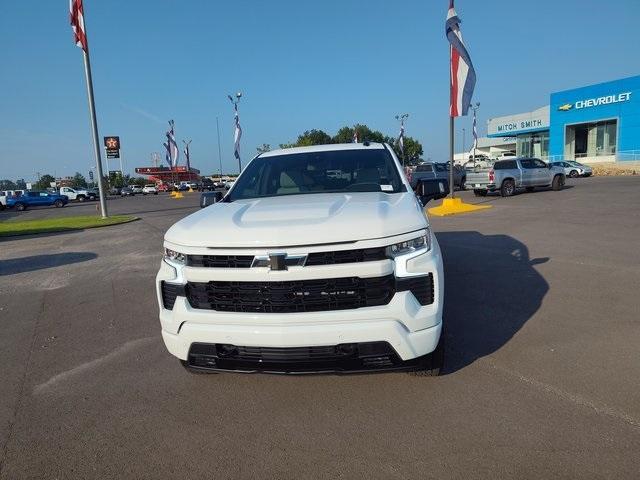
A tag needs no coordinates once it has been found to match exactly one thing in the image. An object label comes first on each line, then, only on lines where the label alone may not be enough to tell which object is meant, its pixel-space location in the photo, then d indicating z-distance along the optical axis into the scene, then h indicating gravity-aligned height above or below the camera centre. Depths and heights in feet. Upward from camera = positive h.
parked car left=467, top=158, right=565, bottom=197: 64.49 -0.98
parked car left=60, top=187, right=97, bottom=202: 166.34 -2.18
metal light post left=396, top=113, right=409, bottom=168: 150.76 +16.43
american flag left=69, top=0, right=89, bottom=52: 57.29 +22.70
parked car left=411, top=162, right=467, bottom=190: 80.21 +0.48
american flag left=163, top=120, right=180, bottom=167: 136.33 +11.29
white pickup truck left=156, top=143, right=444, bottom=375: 8.46 -2.35
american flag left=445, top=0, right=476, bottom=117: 42.96 +10.30
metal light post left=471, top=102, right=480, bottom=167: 158.69 +15.99
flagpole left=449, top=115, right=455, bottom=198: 46.77 +3.33
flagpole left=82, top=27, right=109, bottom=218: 62.18 +9.51
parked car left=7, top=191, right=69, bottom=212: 126.21 -2.80
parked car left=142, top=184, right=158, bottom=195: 219.82 -2.50
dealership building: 128.36 +14.62
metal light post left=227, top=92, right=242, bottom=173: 106.73 +10.82
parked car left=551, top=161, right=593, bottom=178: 113.91 -0.72
